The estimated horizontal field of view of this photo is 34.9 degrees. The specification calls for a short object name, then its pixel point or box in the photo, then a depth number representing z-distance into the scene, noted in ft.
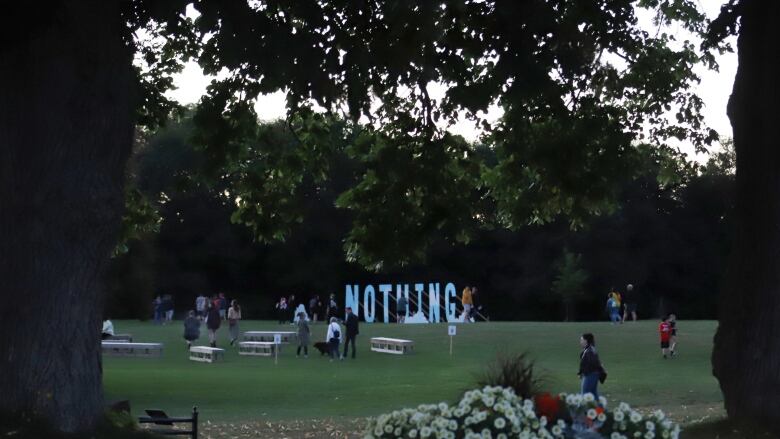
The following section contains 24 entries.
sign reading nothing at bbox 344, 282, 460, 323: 198.49
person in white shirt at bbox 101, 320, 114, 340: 148.70
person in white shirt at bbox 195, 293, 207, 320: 208.33
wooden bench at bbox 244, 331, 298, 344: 157.79
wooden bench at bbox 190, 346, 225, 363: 133.28
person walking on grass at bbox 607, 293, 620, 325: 171.94
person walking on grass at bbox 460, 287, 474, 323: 187.37
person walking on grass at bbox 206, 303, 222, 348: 148.97
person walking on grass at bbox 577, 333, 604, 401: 75.66
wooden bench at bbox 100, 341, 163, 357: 137.49
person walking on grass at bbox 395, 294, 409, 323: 201.87
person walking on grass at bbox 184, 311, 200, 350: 150.82
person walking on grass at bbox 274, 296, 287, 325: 198.08
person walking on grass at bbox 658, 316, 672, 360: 126.93
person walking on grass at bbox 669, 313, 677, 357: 128.31
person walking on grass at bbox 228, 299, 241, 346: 152.97
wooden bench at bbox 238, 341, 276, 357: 142.10
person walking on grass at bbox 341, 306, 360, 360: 135.00
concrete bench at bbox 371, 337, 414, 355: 142.39
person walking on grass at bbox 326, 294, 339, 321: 160.82
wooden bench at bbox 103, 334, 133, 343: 155.53
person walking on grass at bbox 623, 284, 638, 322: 184.21
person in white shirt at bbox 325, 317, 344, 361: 133.39
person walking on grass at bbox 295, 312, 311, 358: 139.03
